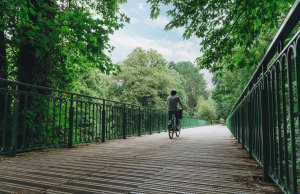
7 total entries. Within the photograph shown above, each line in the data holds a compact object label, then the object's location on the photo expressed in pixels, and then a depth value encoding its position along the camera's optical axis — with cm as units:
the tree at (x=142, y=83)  2662
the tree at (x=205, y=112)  5631
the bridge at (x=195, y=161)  137
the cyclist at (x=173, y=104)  769
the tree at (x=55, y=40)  540
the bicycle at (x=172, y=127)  749
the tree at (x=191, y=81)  7056
